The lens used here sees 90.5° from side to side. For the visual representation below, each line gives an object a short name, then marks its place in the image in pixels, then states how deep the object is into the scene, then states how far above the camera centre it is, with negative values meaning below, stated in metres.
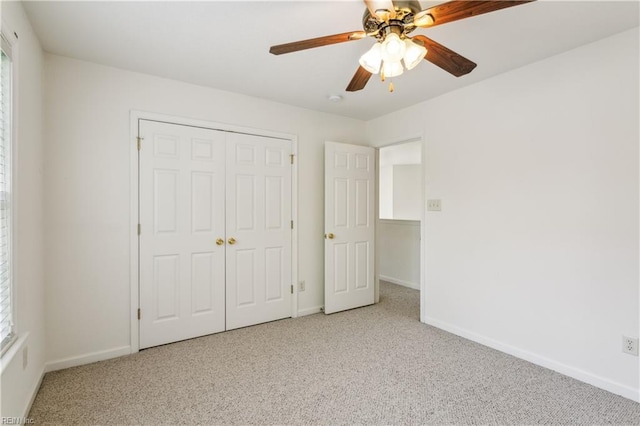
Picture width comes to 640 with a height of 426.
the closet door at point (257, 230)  3.22 -0.18
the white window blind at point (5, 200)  1.65 +0.07
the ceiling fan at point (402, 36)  1.45 +0.92
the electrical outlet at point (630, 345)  2.05 -0.86
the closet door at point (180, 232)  2.78 -0.18
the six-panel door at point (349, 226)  3.72 -0.16
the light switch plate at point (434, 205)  3.28 +0.08
